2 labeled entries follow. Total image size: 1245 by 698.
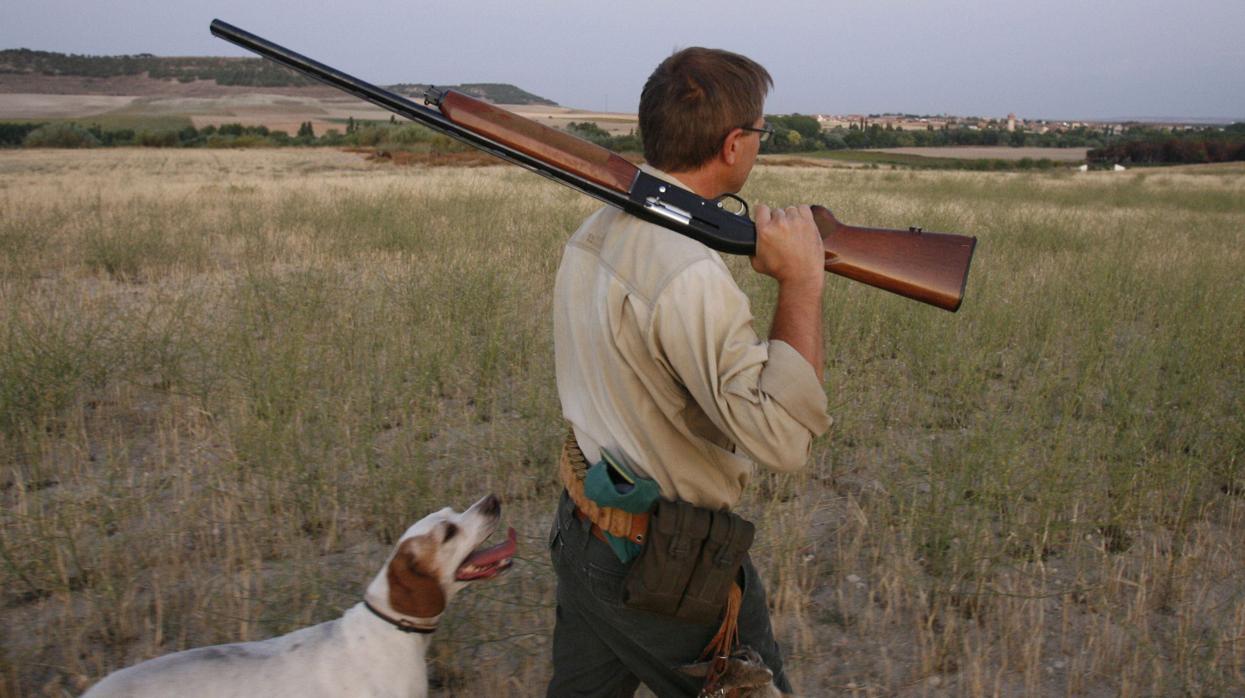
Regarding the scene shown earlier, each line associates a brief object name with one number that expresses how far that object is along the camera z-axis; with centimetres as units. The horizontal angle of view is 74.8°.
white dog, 202
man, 151
